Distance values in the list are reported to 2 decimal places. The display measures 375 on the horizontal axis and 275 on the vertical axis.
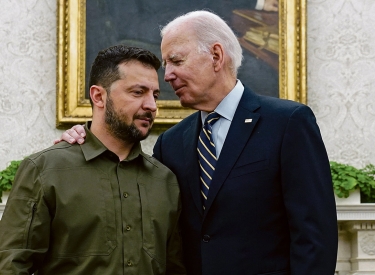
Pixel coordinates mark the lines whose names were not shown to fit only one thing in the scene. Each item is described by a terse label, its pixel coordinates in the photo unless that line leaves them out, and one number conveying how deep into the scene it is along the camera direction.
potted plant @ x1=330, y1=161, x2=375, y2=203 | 4.21
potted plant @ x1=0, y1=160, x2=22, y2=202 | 4.08
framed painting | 4.59
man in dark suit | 2.22
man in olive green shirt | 2.11
